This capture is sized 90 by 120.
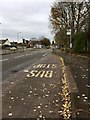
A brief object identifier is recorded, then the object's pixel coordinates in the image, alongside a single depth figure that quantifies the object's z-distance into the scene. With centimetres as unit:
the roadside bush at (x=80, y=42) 1458
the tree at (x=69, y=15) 1967
